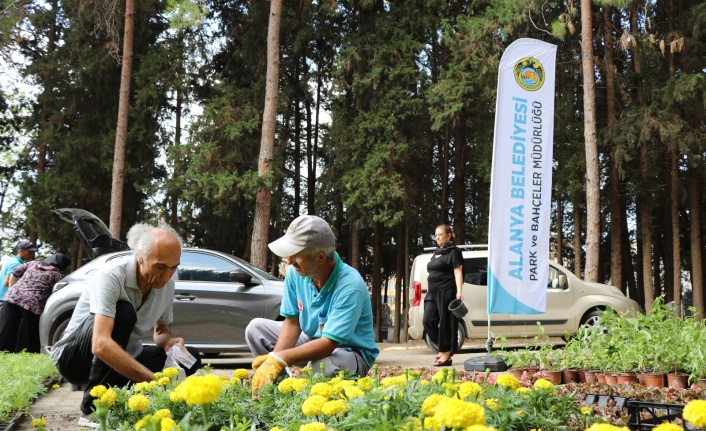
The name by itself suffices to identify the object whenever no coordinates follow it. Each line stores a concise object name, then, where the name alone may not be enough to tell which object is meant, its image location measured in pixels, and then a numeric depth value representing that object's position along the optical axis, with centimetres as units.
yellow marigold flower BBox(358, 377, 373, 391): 270
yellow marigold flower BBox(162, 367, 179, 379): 313
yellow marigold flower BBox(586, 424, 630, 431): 130
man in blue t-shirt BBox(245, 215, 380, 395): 386
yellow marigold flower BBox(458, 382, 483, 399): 243
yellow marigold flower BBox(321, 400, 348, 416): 215
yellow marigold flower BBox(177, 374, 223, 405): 151
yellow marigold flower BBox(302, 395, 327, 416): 219
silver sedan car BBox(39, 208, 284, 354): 938
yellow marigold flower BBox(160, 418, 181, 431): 205
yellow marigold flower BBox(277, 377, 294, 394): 274
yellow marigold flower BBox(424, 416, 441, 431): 182
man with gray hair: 392
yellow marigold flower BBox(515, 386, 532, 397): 281
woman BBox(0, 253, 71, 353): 973
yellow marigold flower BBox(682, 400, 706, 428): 152
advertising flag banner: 908
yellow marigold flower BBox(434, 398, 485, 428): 148
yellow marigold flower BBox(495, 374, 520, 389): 270
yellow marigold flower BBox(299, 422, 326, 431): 202
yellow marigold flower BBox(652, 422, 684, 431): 137
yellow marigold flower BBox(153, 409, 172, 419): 223
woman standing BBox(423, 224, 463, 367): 962
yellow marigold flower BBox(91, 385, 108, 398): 265
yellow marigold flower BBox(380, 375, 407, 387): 283
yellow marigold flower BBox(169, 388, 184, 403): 253
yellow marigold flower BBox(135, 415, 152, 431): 179
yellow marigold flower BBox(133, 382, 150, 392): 300
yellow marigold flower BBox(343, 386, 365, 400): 249
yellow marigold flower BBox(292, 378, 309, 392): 274
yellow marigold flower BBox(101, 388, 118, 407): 265
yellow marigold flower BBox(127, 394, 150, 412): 247
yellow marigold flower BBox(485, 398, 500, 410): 254
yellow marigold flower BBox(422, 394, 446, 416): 205
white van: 1327
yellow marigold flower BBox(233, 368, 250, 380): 328
